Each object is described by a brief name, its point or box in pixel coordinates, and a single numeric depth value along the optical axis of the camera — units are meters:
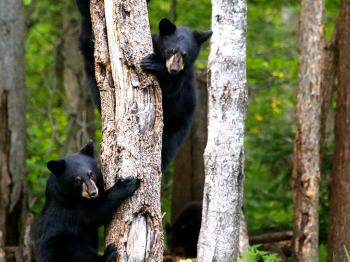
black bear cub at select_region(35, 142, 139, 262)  11.11
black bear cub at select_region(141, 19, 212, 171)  11.04
